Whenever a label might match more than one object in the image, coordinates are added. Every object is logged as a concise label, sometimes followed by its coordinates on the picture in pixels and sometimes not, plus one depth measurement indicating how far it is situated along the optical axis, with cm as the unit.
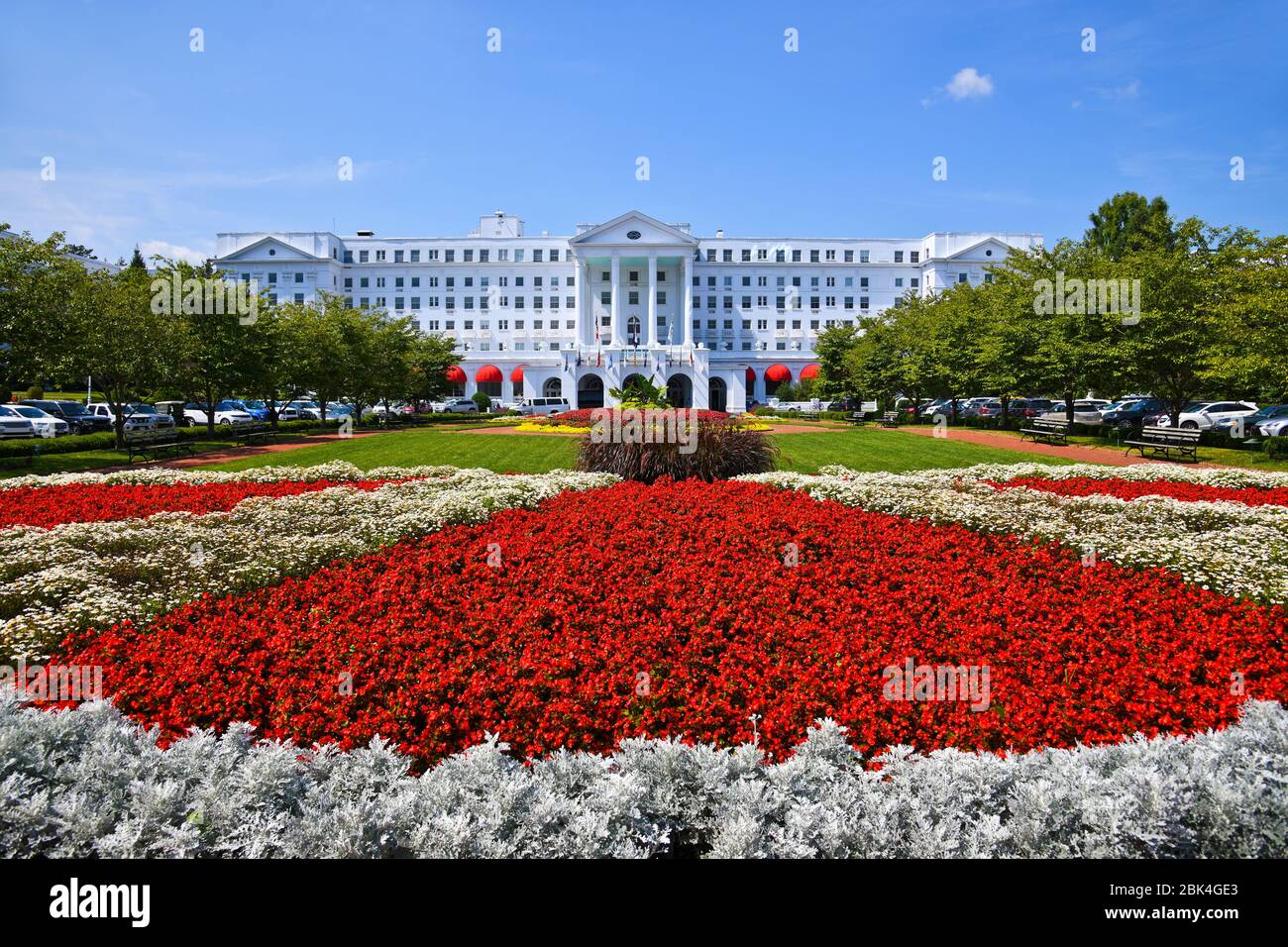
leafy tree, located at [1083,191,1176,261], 4834
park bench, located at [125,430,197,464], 2203
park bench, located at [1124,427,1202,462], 1961
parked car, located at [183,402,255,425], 4678
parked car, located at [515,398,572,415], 5776
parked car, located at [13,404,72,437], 3247
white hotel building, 8644
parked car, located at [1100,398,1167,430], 3878
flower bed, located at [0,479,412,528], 1026
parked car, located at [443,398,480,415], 6359
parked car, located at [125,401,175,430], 3736
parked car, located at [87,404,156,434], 3669
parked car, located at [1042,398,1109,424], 3819
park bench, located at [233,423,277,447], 2831
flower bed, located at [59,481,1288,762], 441
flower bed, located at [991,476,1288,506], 1193
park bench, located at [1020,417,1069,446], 2634
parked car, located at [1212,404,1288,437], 2902
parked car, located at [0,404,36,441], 3147
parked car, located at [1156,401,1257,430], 3384
